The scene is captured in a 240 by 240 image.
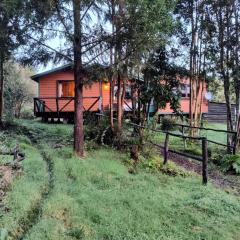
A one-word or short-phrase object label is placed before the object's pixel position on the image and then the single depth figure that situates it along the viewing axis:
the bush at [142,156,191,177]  5.58
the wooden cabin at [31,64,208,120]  14.30
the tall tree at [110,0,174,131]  5.81
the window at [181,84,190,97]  18.01
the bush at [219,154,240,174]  6.48
